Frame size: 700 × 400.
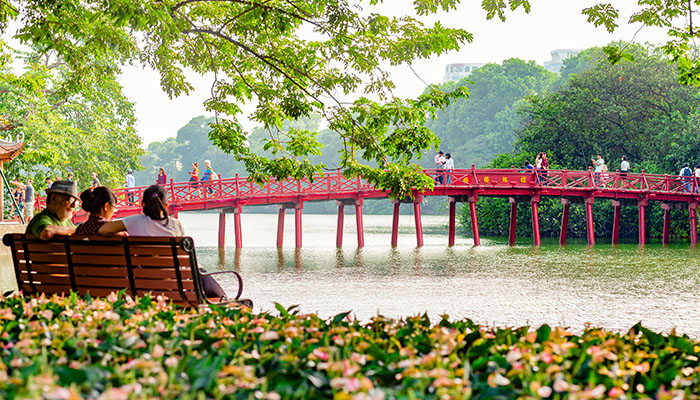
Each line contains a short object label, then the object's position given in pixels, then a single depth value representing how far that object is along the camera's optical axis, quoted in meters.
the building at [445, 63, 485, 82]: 190.75
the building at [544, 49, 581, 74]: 179.88
